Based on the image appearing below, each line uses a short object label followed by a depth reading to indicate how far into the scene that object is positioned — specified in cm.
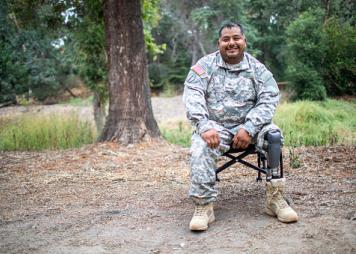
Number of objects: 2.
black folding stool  379
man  353
